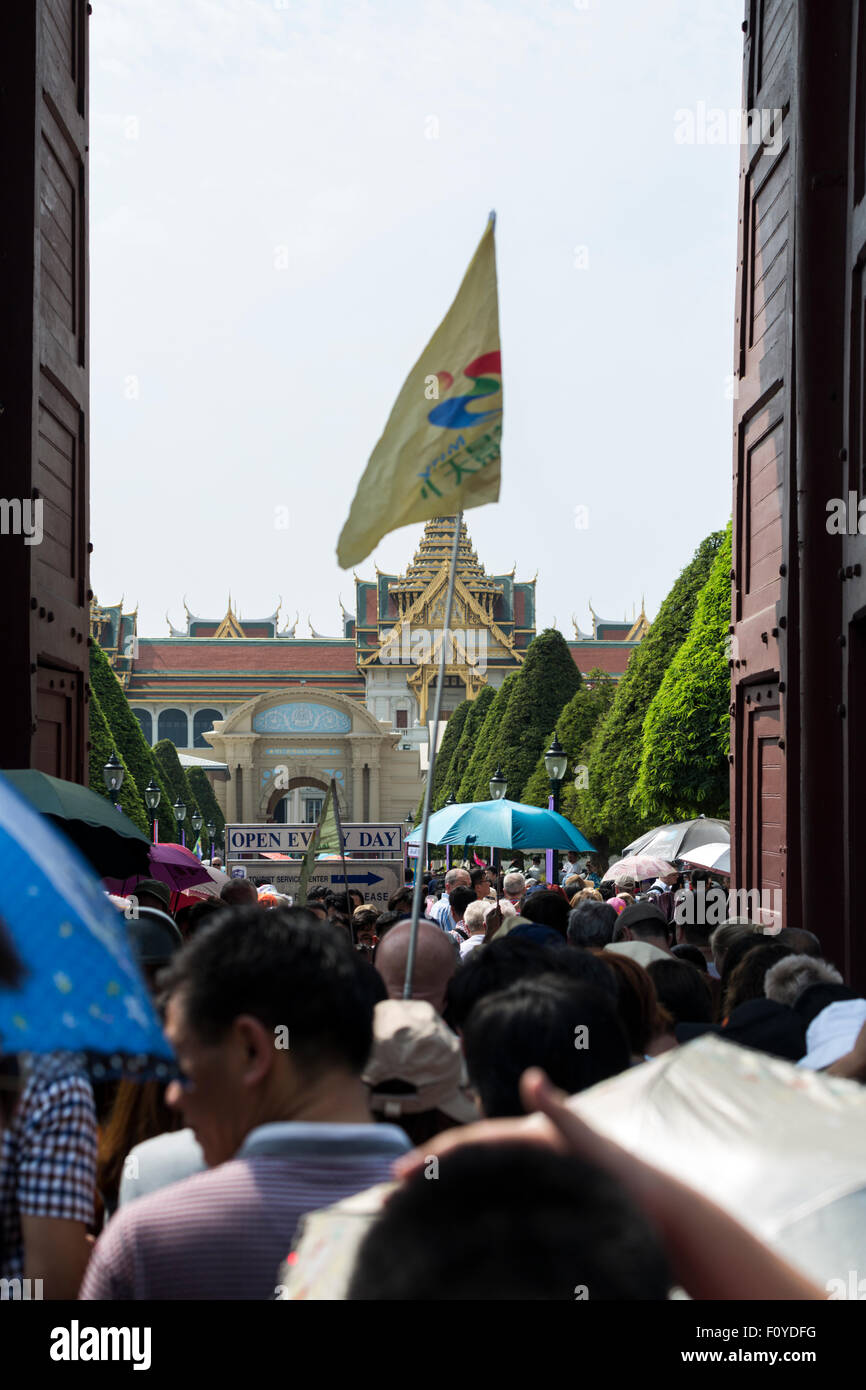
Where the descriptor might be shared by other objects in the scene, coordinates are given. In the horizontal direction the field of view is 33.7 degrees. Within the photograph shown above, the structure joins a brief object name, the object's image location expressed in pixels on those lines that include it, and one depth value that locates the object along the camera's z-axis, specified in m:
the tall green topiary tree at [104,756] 32.69
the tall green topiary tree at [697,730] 21.45
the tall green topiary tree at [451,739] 72.88
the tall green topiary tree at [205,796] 78.38
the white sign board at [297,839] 22.28
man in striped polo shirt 2.19
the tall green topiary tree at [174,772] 64.94
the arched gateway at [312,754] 90.25
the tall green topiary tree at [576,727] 40.34
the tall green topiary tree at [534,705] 47.88
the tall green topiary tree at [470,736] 65.75
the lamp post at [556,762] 19.67
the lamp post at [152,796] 29.80
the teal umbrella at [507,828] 13.72
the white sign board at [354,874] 21.55
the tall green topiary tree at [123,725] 37.94
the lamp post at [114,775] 22.54
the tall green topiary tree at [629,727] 28.72
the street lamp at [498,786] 22.17
